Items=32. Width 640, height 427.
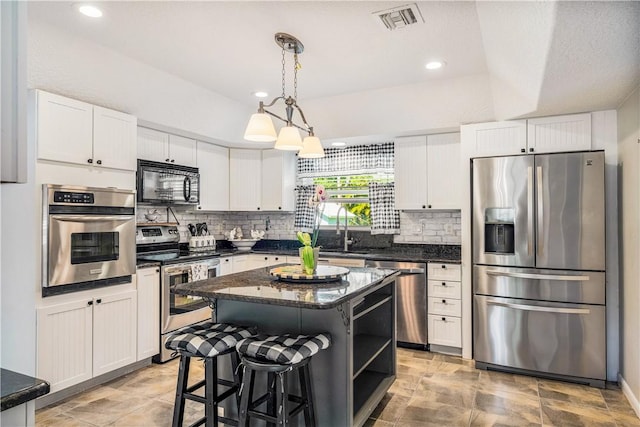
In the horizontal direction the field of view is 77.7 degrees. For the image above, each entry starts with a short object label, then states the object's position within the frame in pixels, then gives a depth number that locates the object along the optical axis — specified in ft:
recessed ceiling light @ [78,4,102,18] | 8.54
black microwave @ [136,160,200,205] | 12.87
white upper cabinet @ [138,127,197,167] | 13.16
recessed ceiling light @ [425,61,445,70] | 11.46
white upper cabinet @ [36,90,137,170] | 9.38
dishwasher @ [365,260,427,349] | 13.32
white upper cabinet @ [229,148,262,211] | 17.17
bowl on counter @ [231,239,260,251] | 17.02
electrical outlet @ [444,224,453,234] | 14.93
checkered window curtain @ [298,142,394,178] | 16.19
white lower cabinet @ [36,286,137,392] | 9.25
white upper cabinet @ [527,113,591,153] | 11.17
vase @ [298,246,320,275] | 8.63
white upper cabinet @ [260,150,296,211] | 17.11
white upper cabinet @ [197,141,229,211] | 15.67
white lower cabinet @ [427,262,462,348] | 12.93
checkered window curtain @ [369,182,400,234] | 15.66
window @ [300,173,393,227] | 16.58
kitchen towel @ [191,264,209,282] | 13.19
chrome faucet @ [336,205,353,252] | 16.19
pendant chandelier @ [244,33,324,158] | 7.97
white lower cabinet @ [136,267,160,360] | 11.57
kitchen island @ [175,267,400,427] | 7.09
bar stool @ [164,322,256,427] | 7.07
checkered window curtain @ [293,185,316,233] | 17.37
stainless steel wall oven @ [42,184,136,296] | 9.25
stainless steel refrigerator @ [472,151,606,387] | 10.54
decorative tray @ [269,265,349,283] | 8.23
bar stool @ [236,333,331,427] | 6.56
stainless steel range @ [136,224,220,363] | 12.28
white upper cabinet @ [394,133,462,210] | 14.07
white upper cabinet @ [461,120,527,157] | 11.93
